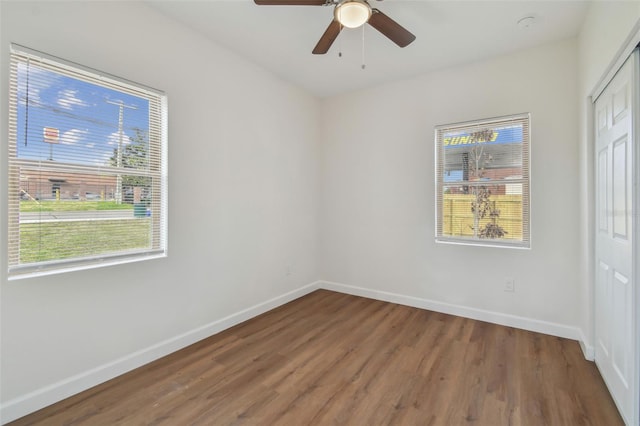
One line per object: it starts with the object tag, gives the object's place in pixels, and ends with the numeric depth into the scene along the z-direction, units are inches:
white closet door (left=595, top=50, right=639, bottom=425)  63.0
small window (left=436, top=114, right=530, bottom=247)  117.2
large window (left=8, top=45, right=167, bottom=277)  68.3
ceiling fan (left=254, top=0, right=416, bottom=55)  71.1
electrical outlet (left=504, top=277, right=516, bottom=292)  116.9
